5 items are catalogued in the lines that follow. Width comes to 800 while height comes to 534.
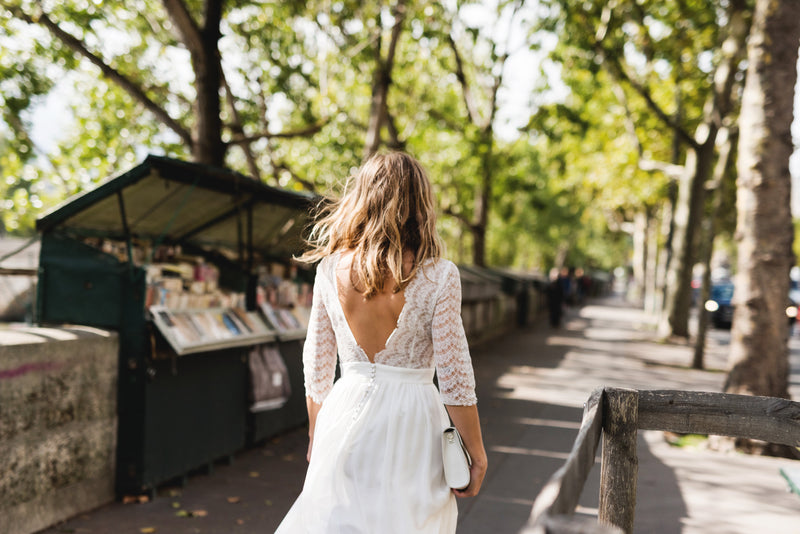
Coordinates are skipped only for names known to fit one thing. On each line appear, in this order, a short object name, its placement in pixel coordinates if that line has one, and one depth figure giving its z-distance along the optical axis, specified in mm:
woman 2324
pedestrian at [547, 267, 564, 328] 22984
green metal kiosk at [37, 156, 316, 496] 5441
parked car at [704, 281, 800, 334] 26155
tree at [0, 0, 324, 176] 9195
